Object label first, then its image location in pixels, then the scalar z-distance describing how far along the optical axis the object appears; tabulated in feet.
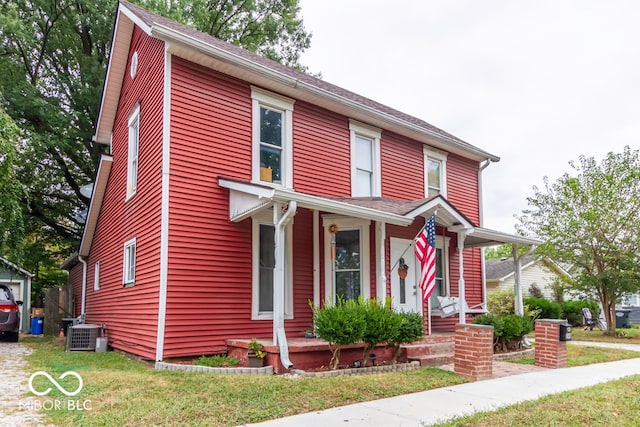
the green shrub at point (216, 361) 25.12
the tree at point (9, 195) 36.11
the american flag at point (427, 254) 29.96
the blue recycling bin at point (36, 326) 57.72
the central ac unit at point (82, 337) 33.73
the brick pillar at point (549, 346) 28.02
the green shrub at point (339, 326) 23.56
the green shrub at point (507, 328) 31.15
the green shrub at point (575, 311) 70.28
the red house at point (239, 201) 27.12
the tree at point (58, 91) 52.26
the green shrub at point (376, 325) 24.49
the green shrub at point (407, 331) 25.46
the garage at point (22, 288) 69.62
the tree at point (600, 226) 52.16
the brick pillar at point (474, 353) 23.56
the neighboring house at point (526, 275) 84.58
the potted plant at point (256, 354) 24.18
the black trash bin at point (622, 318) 69.26
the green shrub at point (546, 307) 62.62
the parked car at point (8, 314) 42.73
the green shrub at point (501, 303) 45.61
